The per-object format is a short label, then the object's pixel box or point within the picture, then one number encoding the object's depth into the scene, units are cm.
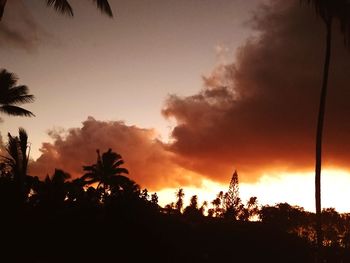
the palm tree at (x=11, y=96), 2169
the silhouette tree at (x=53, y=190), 2686
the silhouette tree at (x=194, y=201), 10765
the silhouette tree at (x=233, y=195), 8756
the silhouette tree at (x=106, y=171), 5069
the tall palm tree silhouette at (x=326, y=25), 1903
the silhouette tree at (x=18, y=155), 2625
